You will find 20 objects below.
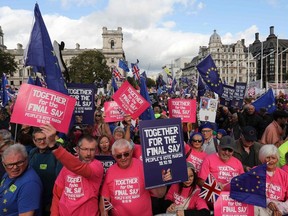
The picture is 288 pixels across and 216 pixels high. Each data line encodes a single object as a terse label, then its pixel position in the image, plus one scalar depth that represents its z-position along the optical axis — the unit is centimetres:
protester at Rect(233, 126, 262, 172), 310
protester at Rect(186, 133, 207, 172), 305
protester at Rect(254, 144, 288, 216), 227
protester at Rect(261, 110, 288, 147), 402
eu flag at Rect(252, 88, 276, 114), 657
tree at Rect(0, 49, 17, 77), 3496
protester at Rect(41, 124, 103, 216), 204
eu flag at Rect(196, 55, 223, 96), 600
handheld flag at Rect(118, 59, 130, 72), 1213
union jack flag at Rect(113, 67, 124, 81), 1262
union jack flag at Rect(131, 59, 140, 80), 967
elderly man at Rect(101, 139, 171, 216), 214
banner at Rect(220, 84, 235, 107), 676
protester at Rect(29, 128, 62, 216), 236
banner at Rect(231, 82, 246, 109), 673
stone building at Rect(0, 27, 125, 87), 6813
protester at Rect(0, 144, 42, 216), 199
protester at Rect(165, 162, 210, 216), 218
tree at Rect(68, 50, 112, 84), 3982
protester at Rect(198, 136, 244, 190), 250
